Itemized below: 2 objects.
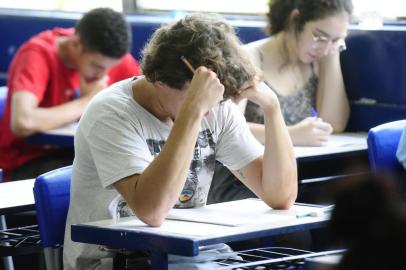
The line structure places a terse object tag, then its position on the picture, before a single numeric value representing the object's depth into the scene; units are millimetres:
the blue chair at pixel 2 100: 6557
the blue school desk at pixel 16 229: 3911
